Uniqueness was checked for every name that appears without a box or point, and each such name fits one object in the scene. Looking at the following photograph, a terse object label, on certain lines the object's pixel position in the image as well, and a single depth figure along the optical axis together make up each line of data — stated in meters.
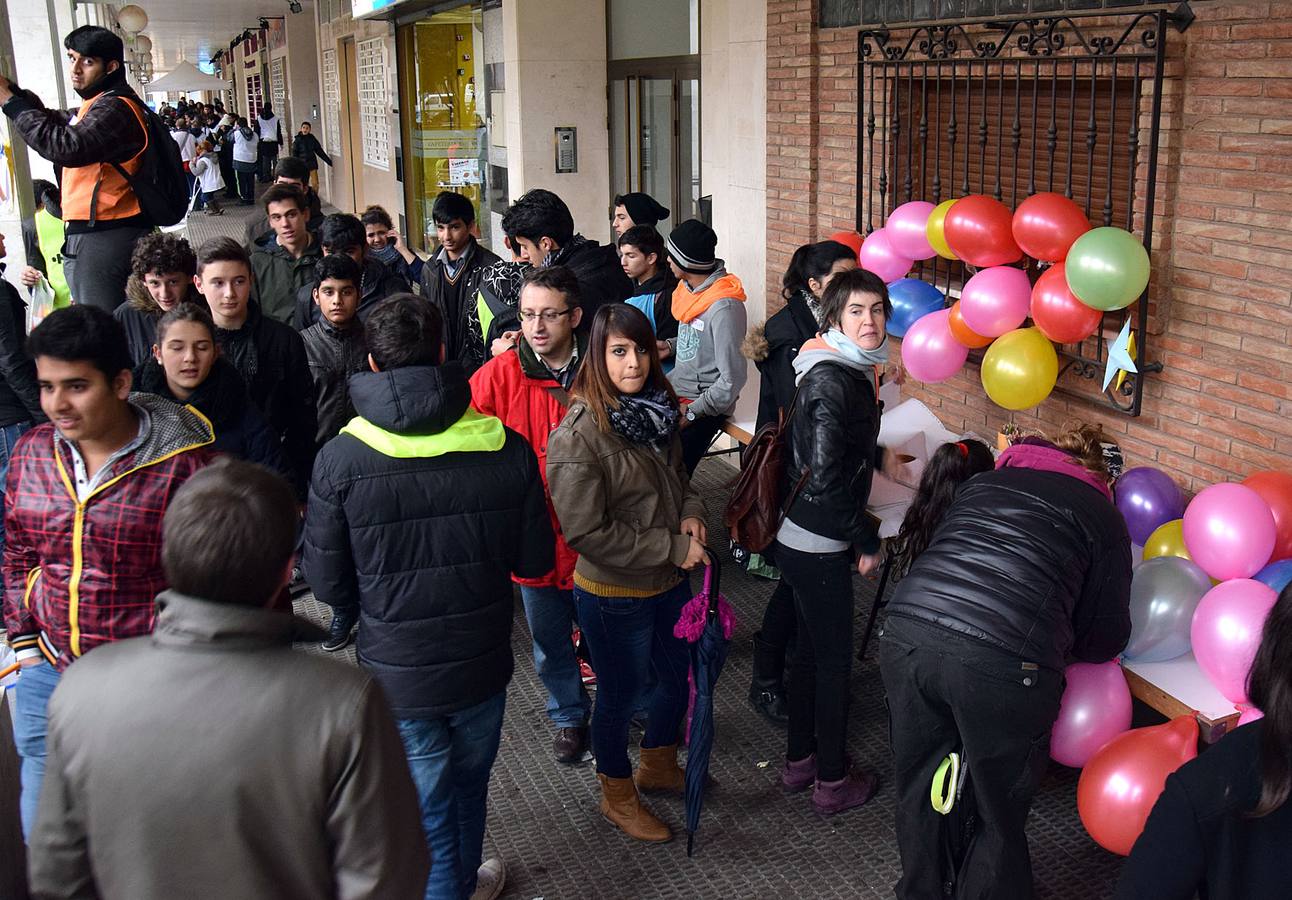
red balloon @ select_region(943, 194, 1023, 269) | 4.85
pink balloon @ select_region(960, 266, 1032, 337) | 4.75
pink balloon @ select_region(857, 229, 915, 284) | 5.68
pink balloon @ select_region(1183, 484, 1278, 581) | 3.62
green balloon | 4.17
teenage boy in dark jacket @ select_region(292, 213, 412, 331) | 5.67
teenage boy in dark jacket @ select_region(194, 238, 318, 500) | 4.82
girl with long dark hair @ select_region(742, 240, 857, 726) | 4.75
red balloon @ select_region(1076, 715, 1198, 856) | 3.30
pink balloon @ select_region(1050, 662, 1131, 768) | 3.50
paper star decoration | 4.58
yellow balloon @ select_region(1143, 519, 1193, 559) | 3.97
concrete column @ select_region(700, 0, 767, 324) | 7.39
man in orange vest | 4.80
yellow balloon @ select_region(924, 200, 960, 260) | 5.23
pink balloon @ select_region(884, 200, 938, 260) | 5.44
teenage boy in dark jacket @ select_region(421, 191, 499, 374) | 6.04
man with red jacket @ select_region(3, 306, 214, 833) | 2.75
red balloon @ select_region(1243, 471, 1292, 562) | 3.72
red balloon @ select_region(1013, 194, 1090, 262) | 4.50
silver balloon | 3.49
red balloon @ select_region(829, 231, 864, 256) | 6.23
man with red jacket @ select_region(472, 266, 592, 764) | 4.27
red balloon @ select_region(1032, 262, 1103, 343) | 4.45
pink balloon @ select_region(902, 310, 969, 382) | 5.11
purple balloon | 4.28
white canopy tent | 28.11
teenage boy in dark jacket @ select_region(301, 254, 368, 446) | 5.14
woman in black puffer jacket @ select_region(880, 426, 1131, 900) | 3.08
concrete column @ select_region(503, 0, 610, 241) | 10.13
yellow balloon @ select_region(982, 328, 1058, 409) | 4.72
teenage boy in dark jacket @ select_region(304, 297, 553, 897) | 2.95
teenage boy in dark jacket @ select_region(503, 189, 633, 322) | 5.52
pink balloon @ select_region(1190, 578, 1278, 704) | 3.25
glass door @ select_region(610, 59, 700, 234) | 9.12
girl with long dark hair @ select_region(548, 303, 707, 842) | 3.55
